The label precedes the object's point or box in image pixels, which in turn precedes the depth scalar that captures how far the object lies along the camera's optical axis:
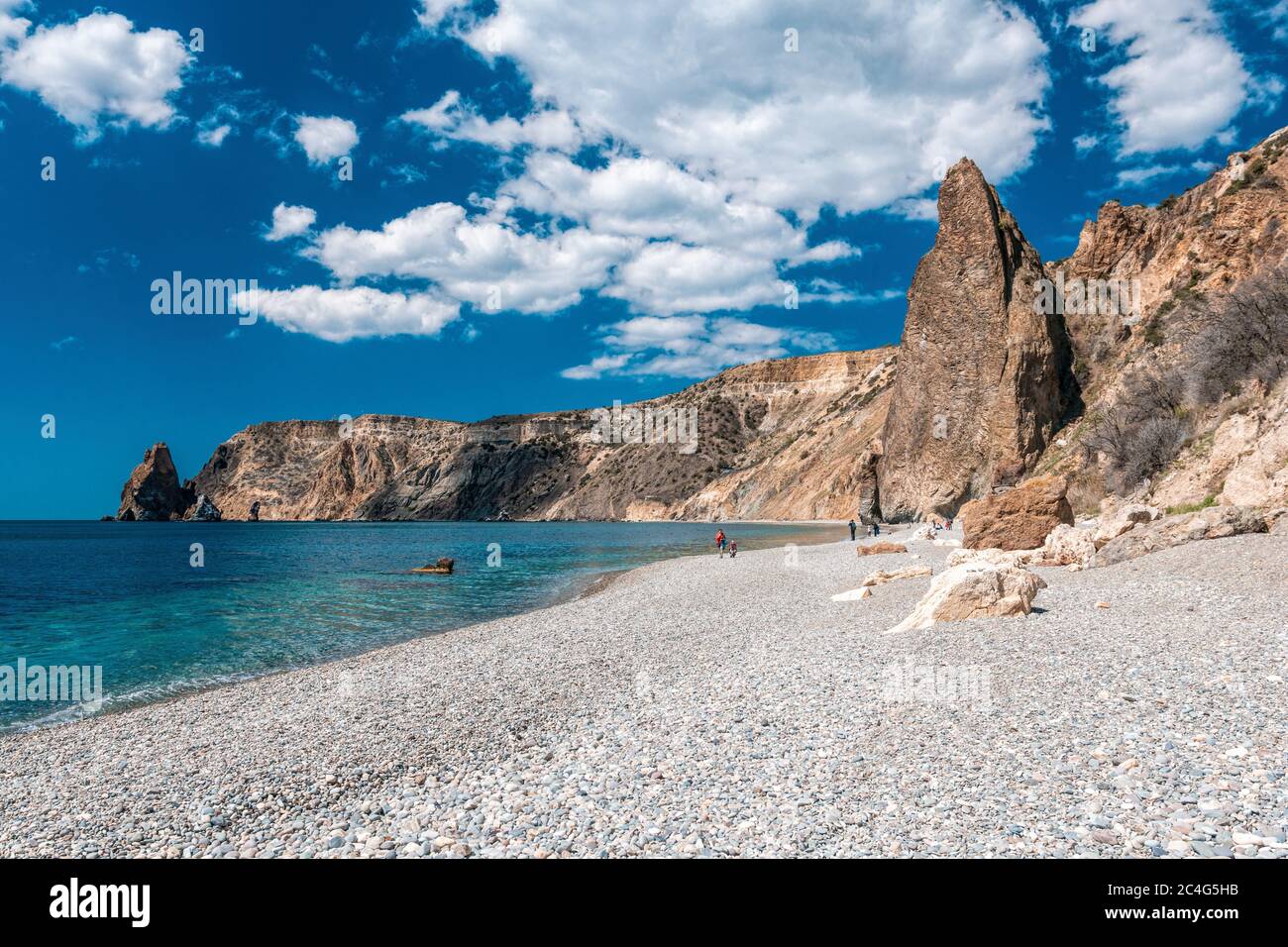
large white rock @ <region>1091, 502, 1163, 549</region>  17.84
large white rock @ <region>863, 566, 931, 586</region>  17.75
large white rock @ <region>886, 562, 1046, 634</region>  11.77
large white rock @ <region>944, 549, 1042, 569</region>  16.83
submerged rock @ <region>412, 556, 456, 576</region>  38.41
